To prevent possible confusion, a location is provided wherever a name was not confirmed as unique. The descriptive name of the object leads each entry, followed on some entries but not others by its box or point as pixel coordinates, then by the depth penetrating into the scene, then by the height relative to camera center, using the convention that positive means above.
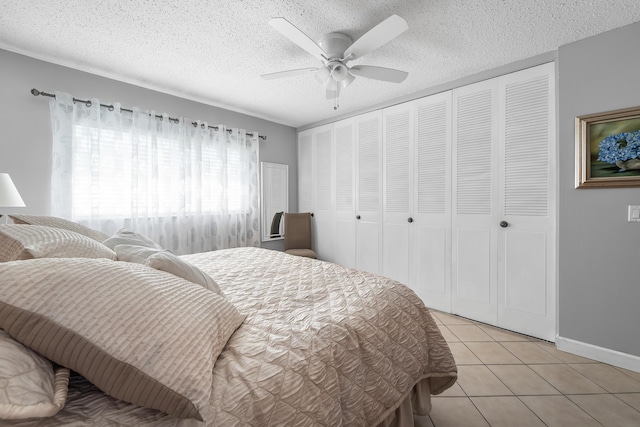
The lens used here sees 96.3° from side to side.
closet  2.50 +0.14
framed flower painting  2.03 +0.45
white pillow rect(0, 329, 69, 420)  0.50 -0.33
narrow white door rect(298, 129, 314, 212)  4.47 +0.62
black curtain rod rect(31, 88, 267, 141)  2.39 +1.01
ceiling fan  1.76 +1.09
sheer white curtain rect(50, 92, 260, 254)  2.59 +0.37
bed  0.63 -0.42
